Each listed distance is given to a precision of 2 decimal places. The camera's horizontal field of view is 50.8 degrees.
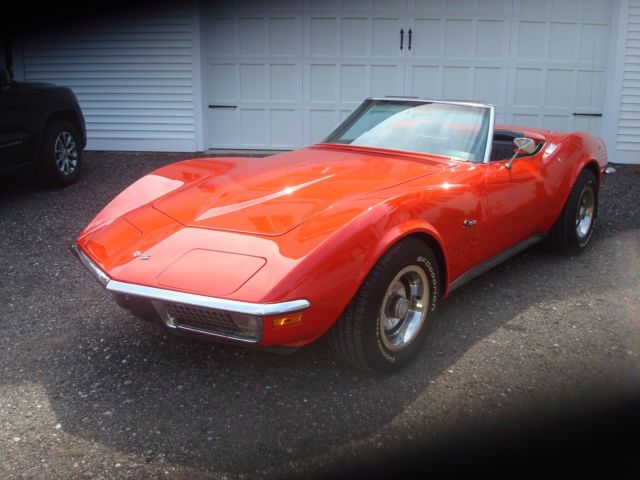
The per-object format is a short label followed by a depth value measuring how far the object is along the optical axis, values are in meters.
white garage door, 8.88
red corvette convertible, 2.72
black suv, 6.45
